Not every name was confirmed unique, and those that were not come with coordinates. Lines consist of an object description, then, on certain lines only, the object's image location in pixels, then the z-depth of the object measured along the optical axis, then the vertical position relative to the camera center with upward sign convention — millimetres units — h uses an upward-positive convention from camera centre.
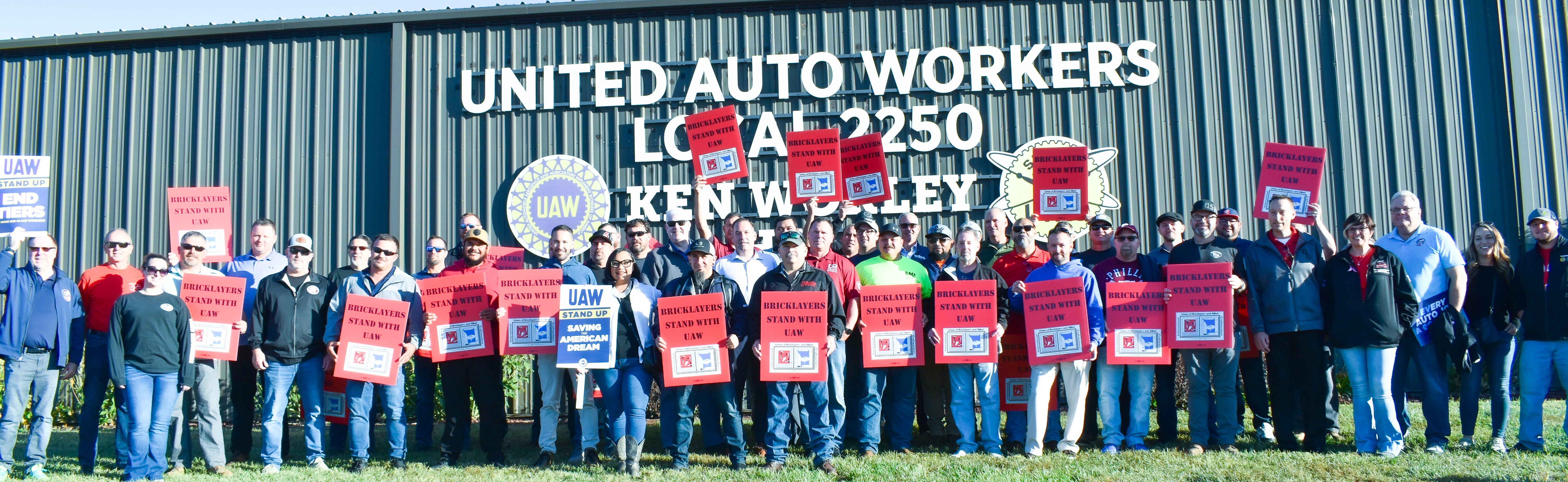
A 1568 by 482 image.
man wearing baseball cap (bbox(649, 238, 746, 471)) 6793 -613
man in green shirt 7082 -593
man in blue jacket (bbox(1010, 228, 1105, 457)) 6926 -566
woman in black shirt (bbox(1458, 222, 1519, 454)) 7043 -234
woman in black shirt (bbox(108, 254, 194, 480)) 6559 -249
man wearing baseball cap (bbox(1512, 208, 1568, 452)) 6715 -223
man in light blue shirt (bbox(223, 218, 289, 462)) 7629 -329
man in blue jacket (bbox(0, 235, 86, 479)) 6777 -75
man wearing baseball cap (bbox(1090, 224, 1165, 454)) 7004 -681
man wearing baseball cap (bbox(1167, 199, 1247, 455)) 6938 -625
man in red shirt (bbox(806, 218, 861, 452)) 6953 +105
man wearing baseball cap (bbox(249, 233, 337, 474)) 6984 -175
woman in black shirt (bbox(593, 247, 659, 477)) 6770 -463
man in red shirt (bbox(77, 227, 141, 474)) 7152 +168
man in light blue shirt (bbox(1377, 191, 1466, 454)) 6945 -29
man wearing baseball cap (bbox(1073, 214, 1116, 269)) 7832 +429
